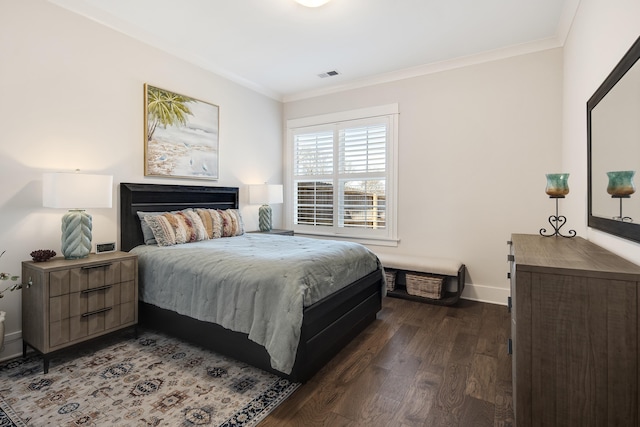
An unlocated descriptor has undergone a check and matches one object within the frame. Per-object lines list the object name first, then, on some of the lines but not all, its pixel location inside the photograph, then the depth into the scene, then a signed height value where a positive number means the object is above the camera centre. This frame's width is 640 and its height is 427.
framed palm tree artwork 3.29 +0.80
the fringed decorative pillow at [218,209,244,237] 3.64 -0.18
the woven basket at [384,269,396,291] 3.84 -0.86
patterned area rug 1.72 -1.12
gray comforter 1.94 -0.52
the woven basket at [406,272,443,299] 3.51 -0.86
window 4.25 +0.49
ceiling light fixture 2.58 +1.67
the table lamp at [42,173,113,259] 2.28 +0.06
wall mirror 1.33 +0.31
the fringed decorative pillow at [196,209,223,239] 3.46 -0.16
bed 2.09 -0.84
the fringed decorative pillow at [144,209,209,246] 3.00 -0.19
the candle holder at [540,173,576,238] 2.30 +0.17
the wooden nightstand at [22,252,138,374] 2.15 -0.67
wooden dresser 1.13 -0.50
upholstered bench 3.48 -0.78
